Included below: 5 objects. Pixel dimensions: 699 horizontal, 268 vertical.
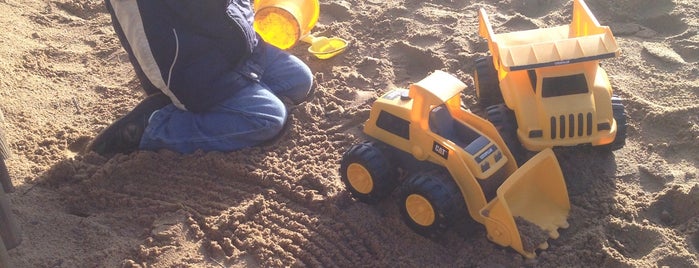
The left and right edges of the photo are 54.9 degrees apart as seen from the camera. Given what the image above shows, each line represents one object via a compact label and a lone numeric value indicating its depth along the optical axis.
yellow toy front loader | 1.77
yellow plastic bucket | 2.71
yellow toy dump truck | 1.91
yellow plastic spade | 2.82
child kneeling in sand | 2.29
